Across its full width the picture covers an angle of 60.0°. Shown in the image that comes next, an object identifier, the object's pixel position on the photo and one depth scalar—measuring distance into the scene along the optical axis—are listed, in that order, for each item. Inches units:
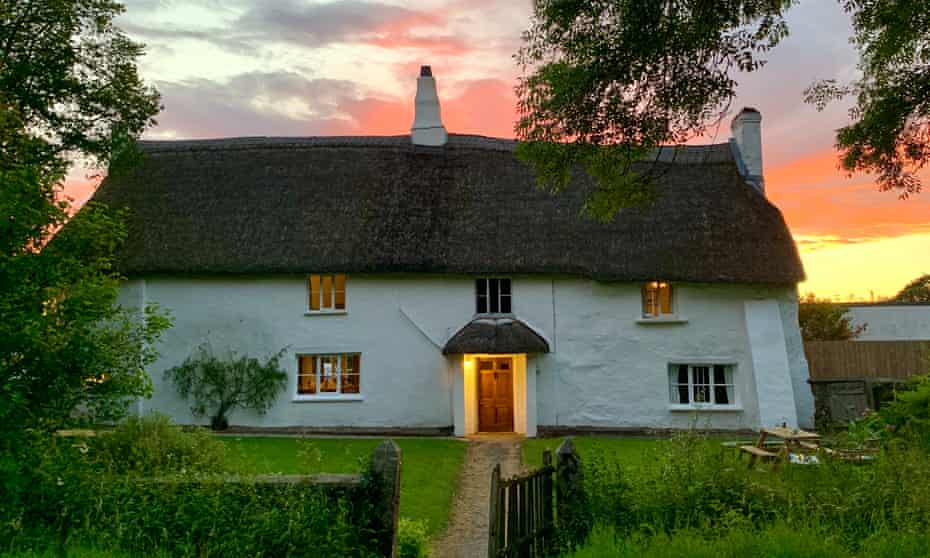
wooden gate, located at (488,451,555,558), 283.6
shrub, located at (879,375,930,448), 497.0
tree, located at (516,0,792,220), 416.2
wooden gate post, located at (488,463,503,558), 277.4
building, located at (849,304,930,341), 1610.5
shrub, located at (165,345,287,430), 863.1
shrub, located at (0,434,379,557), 292.7
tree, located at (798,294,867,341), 1513.3
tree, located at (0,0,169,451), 314.3
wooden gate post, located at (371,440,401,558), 308.7
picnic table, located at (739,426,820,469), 474.6
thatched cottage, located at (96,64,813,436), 858.8
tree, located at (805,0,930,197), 462.3
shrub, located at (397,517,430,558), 346.0
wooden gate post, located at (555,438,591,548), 323.6
